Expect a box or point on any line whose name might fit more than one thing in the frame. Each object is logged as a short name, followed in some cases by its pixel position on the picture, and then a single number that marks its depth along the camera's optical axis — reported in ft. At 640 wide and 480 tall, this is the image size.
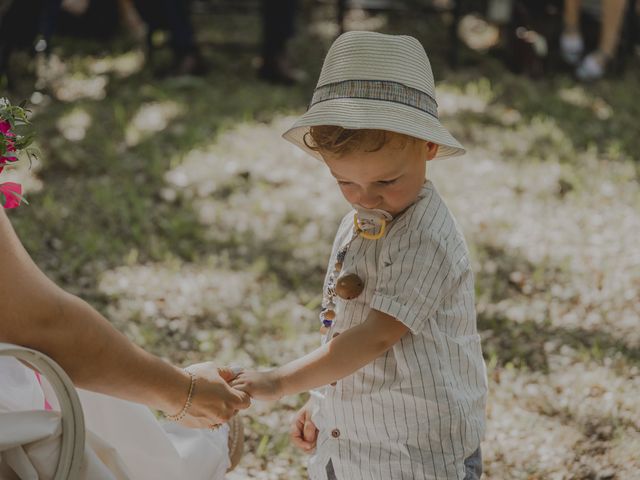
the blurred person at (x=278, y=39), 18.90
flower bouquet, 5.37
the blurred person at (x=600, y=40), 19.17
